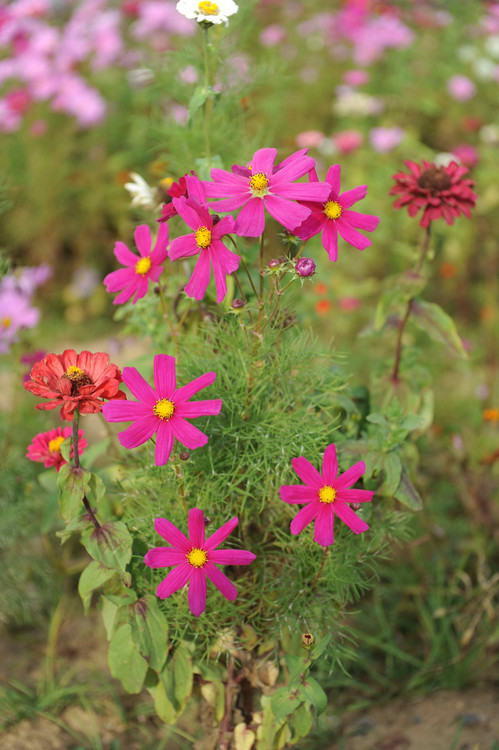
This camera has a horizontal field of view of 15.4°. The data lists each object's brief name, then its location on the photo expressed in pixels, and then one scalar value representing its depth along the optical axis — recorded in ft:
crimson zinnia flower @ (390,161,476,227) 4.24
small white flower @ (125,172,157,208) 4.41
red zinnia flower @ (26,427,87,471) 4.05
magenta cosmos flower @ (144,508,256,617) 3.79
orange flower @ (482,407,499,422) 5.09
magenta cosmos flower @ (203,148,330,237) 3.71
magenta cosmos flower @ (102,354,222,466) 3.75
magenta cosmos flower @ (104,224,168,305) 4.00
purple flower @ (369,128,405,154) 9.33
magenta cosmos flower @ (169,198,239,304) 3.75
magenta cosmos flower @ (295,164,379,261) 3.82
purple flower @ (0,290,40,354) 4.68
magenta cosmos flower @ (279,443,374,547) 3.81
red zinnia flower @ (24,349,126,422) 3.77
